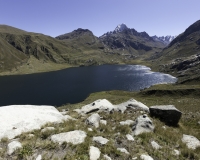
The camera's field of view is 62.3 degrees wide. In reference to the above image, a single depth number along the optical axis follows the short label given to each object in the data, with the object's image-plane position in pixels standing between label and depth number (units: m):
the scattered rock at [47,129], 13.04
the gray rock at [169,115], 17.75
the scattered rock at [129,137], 12.58
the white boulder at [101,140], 11.48
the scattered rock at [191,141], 13.06
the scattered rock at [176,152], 11.44
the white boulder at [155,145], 11.82
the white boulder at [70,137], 11.55
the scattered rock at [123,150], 10.91
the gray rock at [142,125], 13.91
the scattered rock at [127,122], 15.75
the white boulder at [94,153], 9.88
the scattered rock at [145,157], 10.21
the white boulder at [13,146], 10.43
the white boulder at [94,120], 15.09
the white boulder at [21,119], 13.32
